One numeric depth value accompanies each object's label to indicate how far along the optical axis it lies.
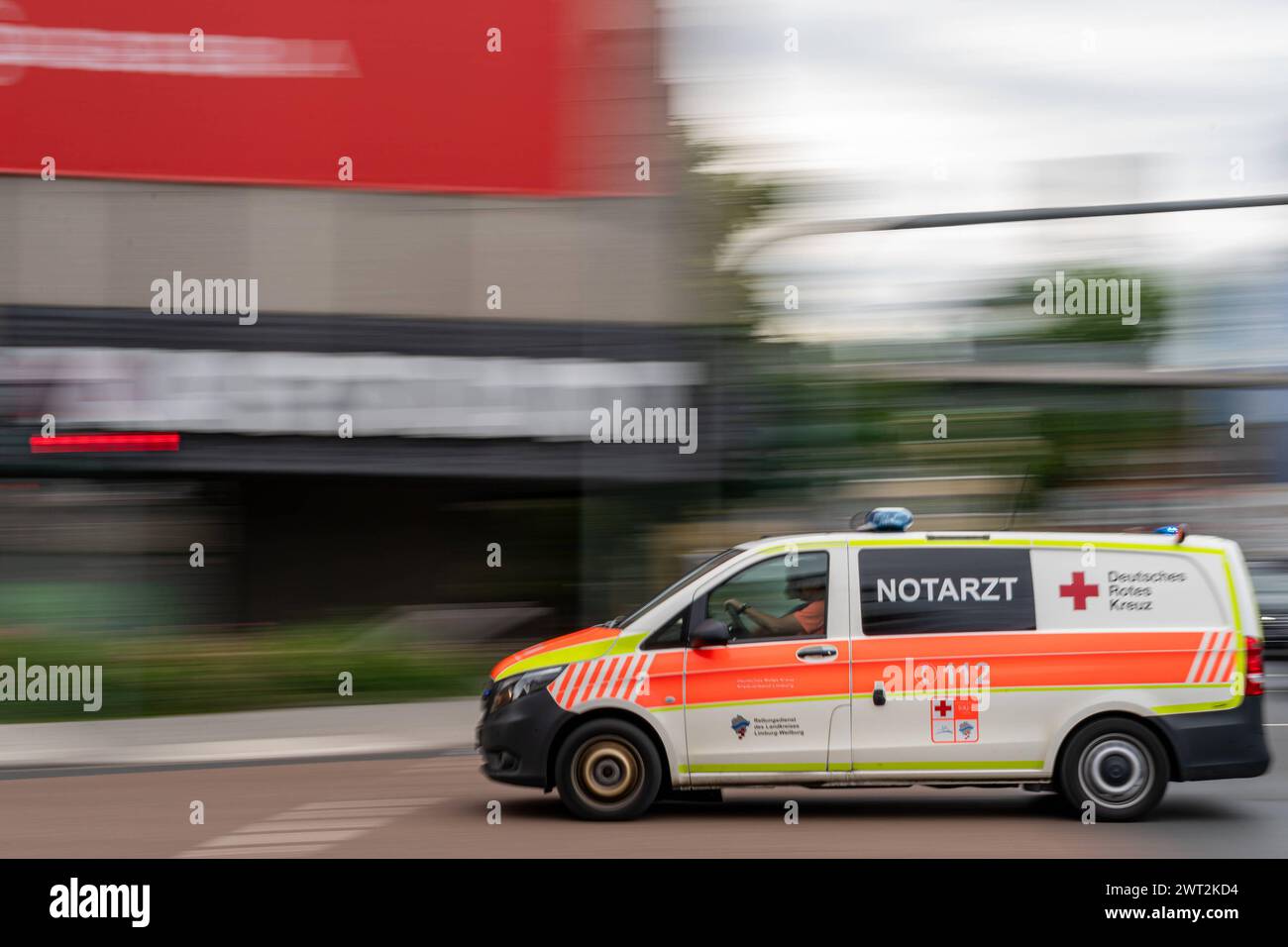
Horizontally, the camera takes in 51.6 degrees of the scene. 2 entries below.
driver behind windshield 8.02
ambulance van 7.83
